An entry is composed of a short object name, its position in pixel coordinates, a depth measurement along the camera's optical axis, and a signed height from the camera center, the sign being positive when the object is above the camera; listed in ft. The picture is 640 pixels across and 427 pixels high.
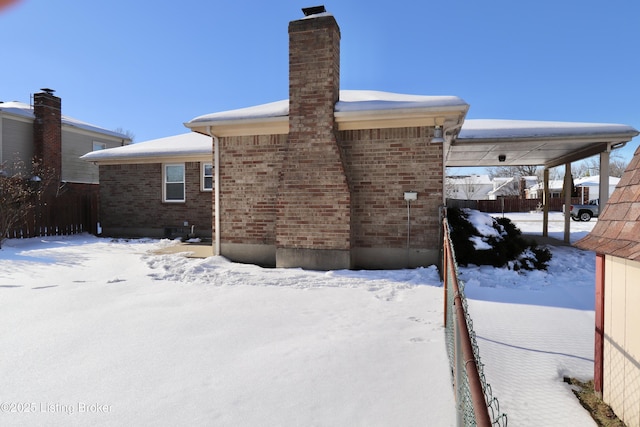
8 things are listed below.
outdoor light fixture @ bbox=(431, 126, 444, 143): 23.22 +4.45
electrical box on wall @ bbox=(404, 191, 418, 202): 23.59 +0.71
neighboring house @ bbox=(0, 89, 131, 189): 54.70 +10.94
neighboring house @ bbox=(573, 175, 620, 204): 109.70 +5.87
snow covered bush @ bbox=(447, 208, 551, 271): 24.61 -2.60
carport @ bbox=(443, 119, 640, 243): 28.17 +5.28
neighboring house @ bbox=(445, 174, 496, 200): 161.99 +8.94
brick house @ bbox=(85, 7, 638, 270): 23.76 +2.51
